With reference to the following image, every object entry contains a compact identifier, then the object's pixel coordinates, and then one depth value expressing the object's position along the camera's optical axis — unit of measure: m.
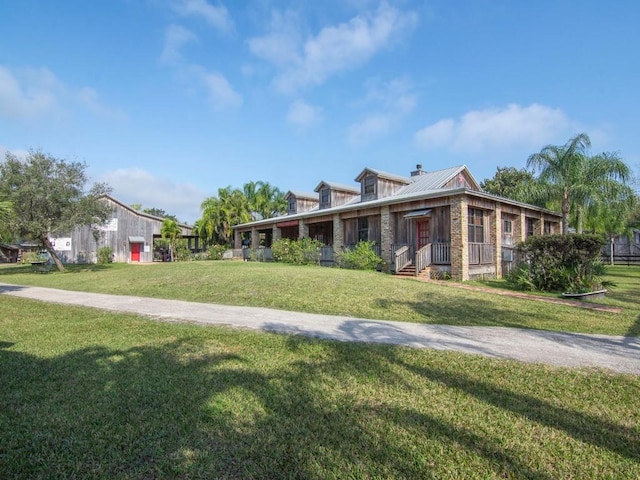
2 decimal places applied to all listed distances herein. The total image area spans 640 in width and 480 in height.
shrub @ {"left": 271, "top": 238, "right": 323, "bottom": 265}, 21.05
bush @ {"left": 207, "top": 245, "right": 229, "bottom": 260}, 33.28
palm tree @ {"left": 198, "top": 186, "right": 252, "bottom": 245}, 36.09
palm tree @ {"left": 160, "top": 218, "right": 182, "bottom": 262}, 34.72
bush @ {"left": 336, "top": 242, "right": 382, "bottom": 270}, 17.81
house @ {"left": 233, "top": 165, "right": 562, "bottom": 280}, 15.85
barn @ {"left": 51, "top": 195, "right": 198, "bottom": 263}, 33.16
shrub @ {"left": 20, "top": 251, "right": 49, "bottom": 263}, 33.66
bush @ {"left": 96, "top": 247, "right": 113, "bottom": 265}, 32.22
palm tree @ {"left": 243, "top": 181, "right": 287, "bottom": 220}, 41.78
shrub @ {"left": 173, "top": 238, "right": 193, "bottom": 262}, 34.16
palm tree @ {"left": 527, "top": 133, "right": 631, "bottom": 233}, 19.64
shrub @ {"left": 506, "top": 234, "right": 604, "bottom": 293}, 11.11
